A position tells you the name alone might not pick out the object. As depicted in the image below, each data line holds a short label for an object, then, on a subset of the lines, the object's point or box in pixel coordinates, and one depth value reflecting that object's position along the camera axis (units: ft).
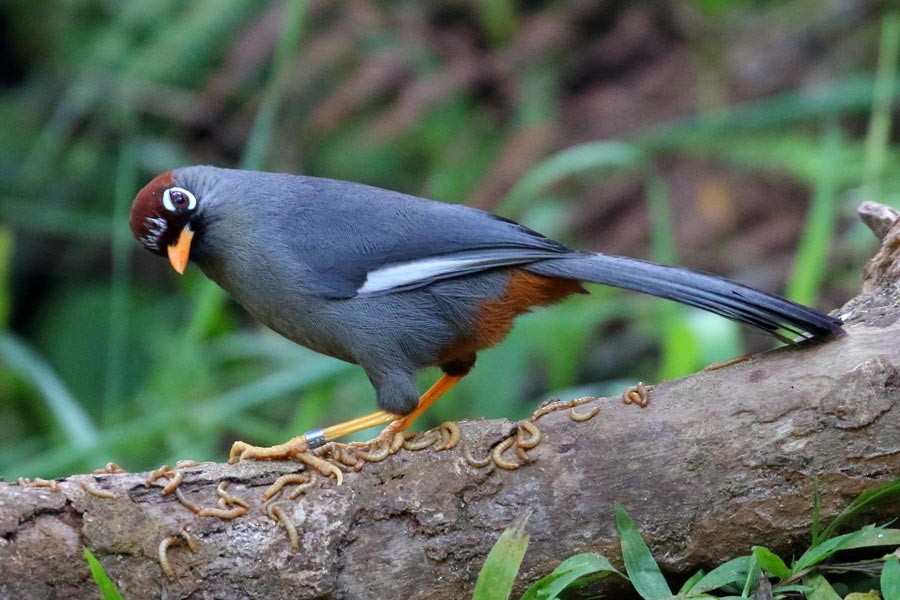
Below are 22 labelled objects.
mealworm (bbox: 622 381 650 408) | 17.60
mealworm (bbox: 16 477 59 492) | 15.93
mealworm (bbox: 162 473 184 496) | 16.30
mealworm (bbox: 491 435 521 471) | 16.93
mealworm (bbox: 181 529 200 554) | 15.70
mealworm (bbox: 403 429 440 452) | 17.56
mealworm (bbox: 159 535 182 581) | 15.44
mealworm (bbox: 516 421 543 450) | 17.15
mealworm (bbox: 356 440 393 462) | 17.40
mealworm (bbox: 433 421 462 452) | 17.40
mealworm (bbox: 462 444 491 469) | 16.96
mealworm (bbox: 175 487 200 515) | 16.14
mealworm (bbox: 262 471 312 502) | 16.76
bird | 20.11
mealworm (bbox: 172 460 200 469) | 17.43
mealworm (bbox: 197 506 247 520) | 16.12
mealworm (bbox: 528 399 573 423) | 17.88
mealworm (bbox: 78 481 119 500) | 15.90
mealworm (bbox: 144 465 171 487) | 16.52
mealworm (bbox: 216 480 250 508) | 16.38
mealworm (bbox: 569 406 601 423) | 17.53
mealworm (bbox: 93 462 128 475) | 17.40
